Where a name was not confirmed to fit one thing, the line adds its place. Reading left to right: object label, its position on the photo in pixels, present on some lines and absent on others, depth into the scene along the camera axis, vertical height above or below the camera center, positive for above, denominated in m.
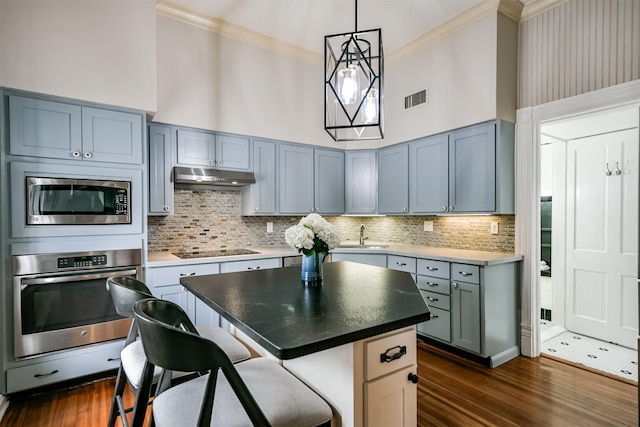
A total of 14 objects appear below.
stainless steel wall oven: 2.23 -0.64
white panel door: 3.19 -0.29
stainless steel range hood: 3.03 +0.34
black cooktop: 3.07 -0.44
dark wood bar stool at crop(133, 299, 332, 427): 0.85 -0.64
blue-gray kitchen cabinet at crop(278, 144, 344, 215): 3.81 +0.37
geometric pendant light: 1.71 +0.66
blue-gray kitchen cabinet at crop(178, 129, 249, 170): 3.19 +0.64
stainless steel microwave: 2.27 +0.08
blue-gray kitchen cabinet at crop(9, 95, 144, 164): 2.23 +0.60
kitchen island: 1.03 -0.41
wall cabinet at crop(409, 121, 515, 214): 3.01 +0.39
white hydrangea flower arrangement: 1.69 -0.14
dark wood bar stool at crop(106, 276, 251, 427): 1.15 -0.68
